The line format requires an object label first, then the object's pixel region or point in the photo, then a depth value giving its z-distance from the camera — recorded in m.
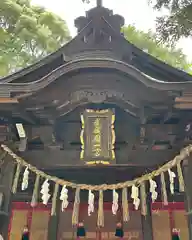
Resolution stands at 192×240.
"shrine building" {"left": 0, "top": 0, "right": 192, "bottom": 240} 4.71
